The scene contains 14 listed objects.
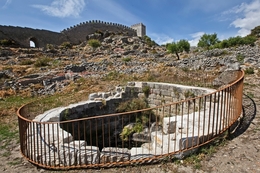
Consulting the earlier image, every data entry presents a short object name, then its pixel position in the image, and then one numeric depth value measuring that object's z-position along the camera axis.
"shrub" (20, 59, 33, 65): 21.35
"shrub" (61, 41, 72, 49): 42.75
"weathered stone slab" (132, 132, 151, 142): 7.06
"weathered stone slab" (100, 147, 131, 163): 4.12
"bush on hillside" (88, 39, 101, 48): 40.26
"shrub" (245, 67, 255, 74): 11.29
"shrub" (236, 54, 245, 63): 14.34
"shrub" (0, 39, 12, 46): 32.37
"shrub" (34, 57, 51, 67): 20.30
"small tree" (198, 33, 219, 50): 49.81
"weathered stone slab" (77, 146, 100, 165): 4.09
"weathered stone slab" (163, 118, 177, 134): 5.05
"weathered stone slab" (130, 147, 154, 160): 4.04
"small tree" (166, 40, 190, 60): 26.98
